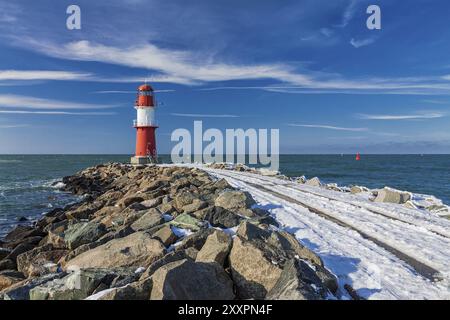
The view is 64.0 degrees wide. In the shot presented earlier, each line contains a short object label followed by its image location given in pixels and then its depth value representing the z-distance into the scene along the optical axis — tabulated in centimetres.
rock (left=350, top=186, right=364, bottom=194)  1748
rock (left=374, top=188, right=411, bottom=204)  1366
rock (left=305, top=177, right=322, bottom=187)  2058
